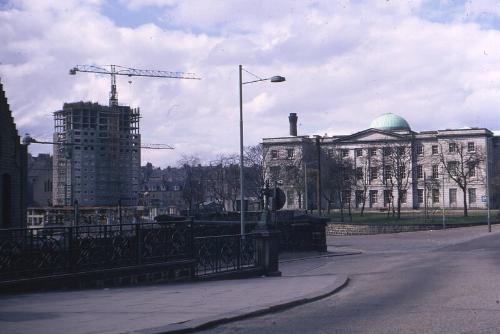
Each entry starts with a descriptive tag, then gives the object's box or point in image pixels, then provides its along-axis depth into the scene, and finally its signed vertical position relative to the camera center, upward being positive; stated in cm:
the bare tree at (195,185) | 7562 +223
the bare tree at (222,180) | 7712 +274
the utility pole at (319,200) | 5929 +21
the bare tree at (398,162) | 7867 +504
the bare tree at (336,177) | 8000 +312
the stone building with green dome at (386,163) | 8194 +521
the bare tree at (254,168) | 7581 +410
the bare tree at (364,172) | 8906 +411
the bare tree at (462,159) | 8131 +545
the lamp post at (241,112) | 2959 +427
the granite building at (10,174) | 2875 +145
